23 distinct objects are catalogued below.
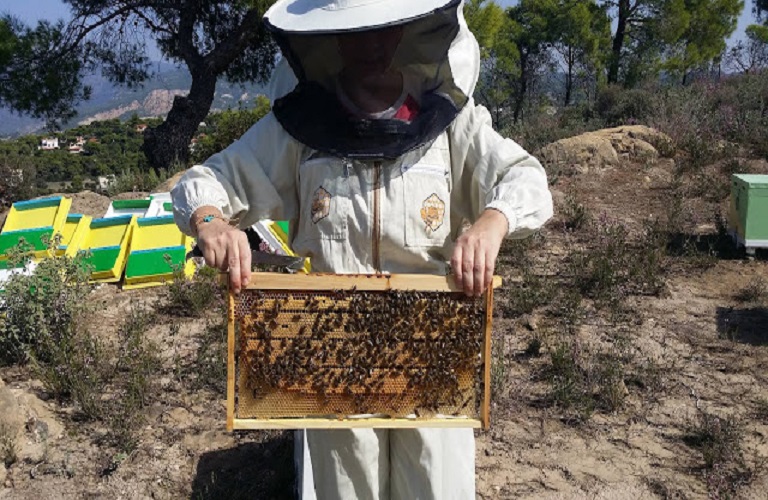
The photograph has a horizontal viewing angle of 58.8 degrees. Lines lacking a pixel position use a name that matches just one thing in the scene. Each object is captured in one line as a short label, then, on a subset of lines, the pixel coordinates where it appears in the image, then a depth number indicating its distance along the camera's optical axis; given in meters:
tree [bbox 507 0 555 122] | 22.64
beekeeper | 1.72
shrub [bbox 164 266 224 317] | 4.86
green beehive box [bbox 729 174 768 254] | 5.27
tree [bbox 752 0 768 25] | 25.28
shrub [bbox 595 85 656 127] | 12.39
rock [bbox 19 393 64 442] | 3.33
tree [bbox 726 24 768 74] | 19.45
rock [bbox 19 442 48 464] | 3.17
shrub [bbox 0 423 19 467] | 3.07
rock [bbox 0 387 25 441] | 3.21
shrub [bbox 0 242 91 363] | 4.08
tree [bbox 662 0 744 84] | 21.48
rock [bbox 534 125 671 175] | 8.75
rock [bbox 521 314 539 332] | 4.48
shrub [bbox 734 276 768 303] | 4.88
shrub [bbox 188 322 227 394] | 3.80
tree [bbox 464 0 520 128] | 18.56
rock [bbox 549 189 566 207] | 7.11
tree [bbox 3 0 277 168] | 12.35
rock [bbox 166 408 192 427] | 3.50
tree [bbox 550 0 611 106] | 21.55
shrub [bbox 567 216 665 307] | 4.98
